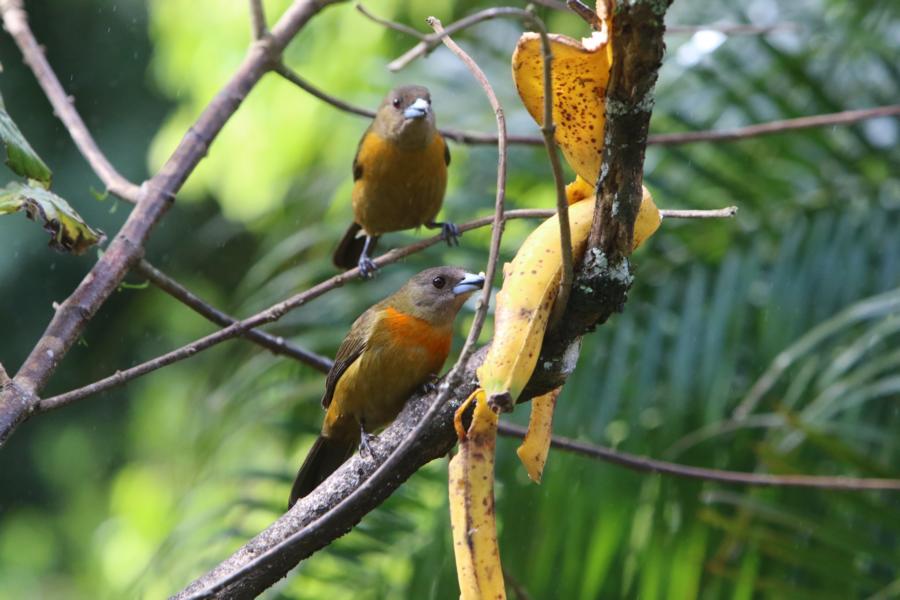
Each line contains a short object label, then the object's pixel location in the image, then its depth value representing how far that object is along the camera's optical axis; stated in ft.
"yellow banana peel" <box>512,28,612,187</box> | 11.24
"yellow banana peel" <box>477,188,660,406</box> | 10.93
